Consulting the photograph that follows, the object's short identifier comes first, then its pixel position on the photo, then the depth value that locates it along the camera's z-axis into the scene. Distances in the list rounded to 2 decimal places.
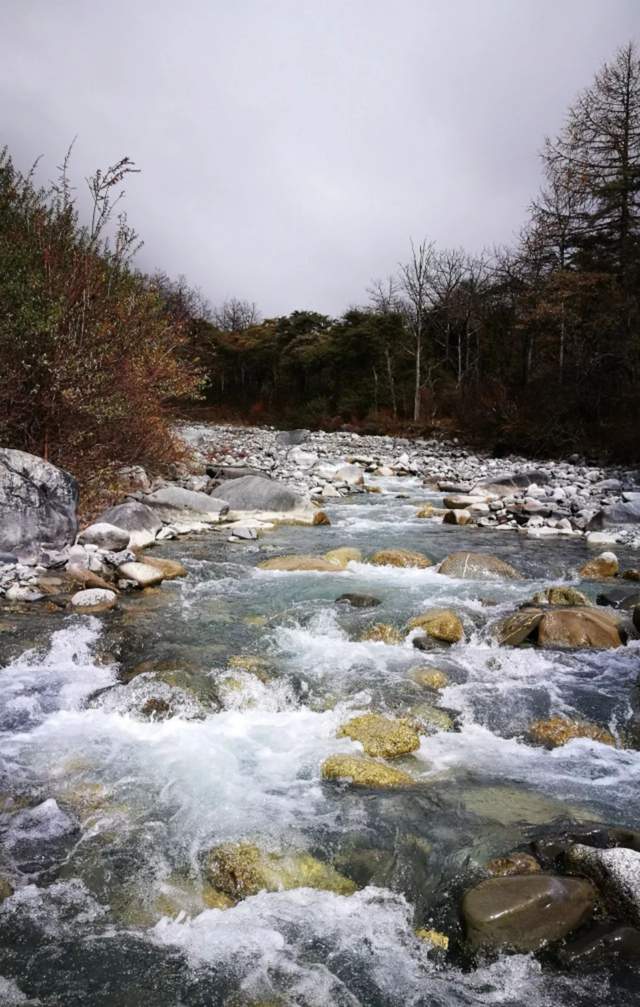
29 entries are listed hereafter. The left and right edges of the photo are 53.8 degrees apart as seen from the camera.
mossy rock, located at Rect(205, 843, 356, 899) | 2.94
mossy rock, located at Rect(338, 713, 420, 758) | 4.06
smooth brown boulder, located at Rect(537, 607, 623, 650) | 5.70
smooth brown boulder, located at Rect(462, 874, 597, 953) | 2.54
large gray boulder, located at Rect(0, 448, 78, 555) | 7.14
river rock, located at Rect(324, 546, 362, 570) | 8.52
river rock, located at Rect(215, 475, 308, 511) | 12.16
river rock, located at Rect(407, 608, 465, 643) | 5.87
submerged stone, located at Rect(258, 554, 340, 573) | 8.16
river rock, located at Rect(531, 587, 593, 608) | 6.76
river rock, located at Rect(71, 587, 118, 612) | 6.39
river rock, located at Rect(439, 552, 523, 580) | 7.99
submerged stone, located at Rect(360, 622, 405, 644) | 5.88
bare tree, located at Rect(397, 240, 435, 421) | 30.11
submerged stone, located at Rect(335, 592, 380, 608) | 6.75
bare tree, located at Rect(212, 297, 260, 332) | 65.62
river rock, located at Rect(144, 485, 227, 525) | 10.98
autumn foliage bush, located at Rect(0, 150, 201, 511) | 8.16
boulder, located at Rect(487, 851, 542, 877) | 2.95
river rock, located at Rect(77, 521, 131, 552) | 8.02
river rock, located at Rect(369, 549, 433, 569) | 8.51
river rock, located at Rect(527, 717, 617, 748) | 4.29
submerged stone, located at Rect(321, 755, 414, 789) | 3.74
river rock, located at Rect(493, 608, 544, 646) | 5.77
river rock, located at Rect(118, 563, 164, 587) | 7.23
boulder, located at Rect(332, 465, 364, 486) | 16.19
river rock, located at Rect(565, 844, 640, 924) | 2.62
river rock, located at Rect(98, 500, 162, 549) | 9.01
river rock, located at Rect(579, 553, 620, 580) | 8.04
